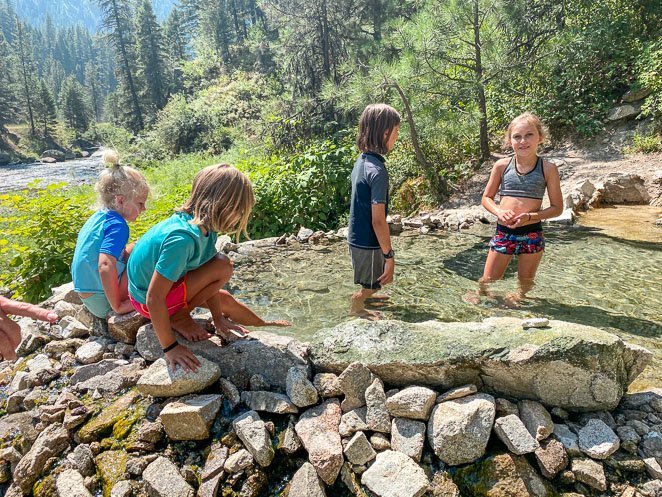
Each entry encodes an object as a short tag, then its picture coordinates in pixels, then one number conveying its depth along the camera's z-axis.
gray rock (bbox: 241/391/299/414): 2.12
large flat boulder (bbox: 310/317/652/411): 1.98
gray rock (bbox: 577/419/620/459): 1.79
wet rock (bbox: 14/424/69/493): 2.00
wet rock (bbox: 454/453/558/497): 1.74
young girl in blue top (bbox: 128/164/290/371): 2.15
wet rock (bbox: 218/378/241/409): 2.21
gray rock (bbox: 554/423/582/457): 1.82
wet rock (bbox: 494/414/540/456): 1.80
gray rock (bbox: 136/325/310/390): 2.40
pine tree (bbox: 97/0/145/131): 40.09
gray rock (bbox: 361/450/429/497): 1.74
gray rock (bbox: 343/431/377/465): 1.88
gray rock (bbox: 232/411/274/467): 1.95
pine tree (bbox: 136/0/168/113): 40.56
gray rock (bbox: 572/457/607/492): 1.72
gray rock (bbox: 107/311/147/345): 2.72
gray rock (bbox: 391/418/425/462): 1.87
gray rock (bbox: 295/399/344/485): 1.87
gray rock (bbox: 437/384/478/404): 2.01
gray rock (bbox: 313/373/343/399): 2.18
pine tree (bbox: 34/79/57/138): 51.69
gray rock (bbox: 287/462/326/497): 1.84
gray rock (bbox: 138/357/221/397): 2.19
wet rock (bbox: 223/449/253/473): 1.93
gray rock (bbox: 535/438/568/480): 1.77
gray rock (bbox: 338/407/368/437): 1.98
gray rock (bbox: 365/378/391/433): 1.98
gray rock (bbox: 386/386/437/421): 1.95
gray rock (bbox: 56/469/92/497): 1.91
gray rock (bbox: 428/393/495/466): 1.83
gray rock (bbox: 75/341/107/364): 2.71
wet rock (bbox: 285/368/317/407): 2.14
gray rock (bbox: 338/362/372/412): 2.12
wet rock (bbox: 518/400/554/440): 1.85
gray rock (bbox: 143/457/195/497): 1.86
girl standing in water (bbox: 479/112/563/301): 3.39
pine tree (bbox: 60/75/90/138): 56.56
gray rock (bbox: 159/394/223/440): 2.04
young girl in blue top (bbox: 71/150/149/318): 2.69
